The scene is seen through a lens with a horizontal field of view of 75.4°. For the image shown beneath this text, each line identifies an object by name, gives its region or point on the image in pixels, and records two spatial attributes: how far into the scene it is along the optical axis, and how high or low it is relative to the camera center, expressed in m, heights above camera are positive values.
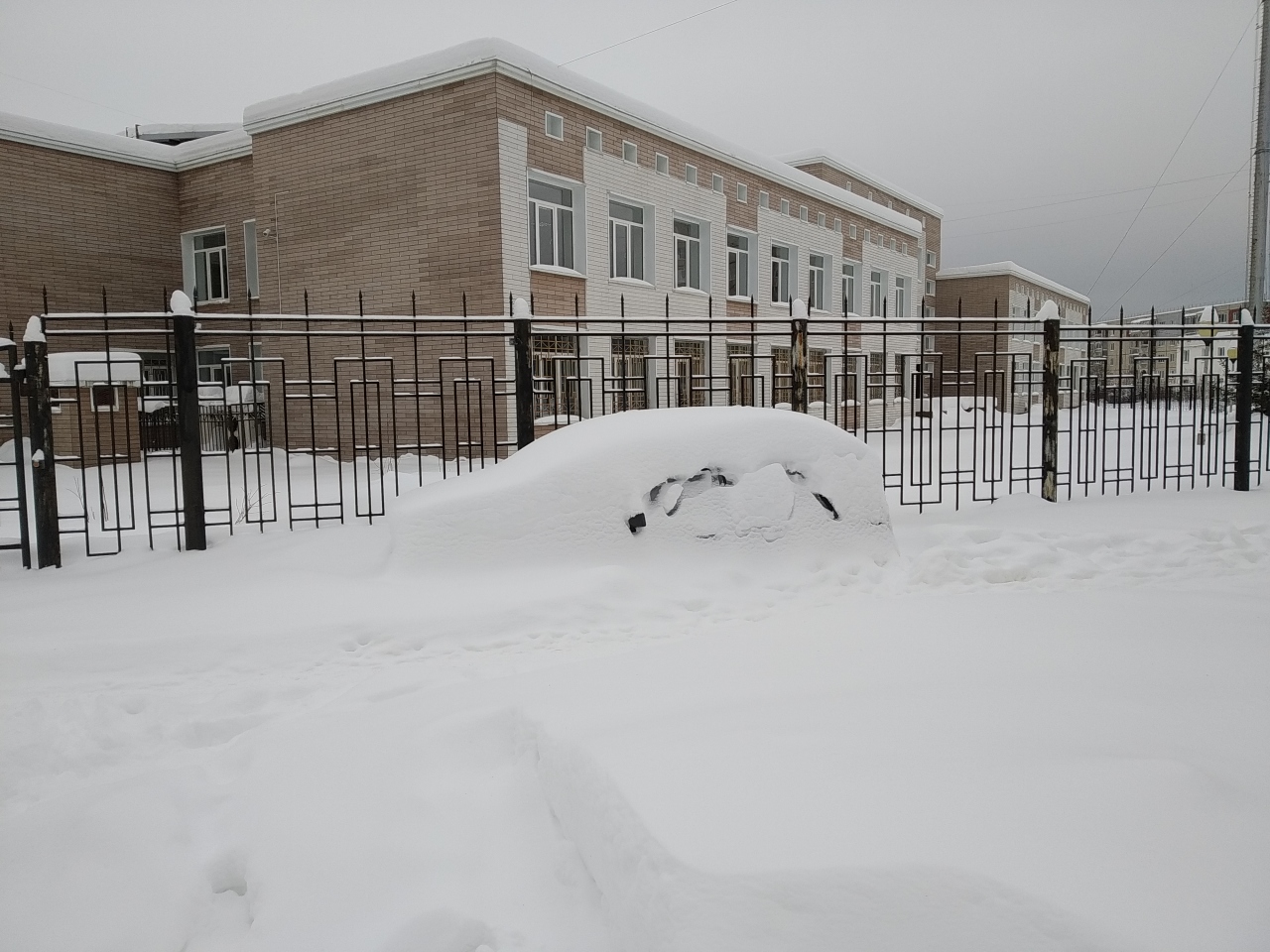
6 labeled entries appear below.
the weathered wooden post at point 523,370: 6.75 +0.34
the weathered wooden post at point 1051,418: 7.98 -0.17
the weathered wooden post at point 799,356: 7.24 +0.44
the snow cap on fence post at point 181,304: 6.11 +0.85
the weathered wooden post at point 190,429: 6.12 -0.08
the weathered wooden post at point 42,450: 5.82 -0.21
